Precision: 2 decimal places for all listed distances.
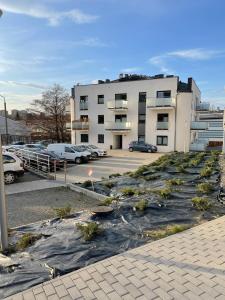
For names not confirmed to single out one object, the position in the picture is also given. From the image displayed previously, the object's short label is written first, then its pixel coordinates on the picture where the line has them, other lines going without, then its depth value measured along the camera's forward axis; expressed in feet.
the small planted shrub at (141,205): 20.96
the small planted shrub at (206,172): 33.57
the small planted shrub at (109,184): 34.36
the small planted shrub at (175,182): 30.04
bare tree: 143.54
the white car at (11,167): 40.26
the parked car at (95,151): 81.62
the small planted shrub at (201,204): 21.22
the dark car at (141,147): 100.89
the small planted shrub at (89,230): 15.95
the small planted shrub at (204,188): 26.09
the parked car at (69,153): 71.46
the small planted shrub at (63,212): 21.19
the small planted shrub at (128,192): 27.47
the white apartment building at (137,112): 99.19
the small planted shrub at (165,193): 24.35
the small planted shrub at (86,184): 34.96
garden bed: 12.96
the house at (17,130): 164.14
